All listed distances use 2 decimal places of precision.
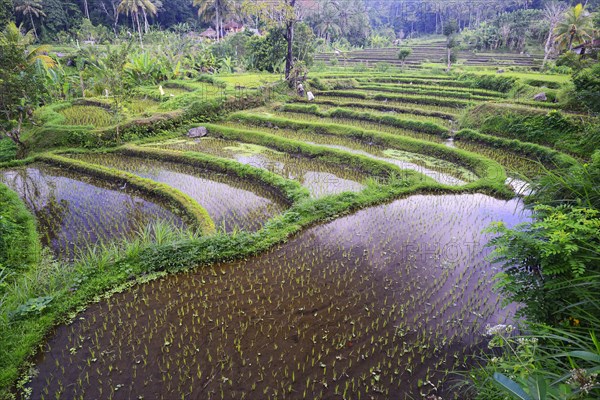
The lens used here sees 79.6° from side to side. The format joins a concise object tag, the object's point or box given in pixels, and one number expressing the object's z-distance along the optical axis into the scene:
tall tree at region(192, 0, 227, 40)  39.13
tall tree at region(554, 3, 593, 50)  23.56
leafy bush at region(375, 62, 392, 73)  30.19
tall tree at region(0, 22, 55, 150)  12.01
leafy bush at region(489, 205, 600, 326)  2.96
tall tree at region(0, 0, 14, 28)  28.12
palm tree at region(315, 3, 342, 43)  49.69
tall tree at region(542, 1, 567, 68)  28.01
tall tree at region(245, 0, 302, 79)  19.23
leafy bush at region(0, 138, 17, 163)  12.55
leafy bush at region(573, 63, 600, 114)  11.55
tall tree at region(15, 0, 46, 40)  33.00
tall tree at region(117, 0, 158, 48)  36.19
